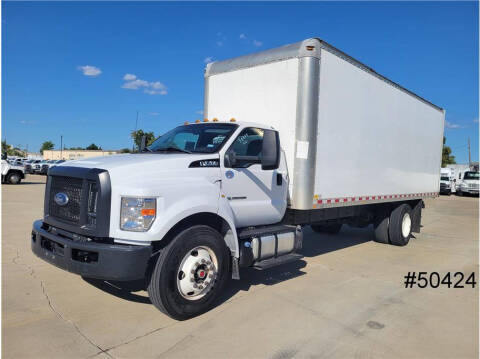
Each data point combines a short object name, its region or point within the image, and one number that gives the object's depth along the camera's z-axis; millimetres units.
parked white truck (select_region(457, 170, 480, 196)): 30292
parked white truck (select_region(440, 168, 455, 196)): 31234
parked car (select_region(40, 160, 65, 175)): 37812
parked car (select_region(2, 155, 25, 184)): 22691
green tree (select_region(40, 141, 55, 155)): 118062
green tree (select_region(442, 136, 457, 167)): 58472
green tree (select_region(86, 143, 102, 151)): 107956
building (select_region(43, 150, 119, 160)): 88912
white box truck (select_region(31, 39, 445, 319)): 3766
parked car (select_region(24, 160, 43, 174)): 39969
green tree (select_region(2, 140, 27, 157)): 82312
